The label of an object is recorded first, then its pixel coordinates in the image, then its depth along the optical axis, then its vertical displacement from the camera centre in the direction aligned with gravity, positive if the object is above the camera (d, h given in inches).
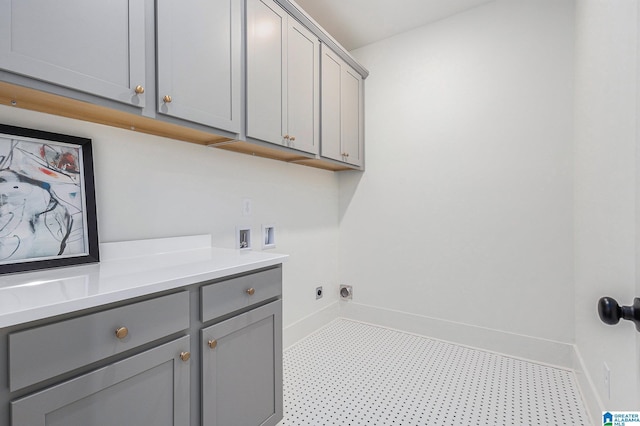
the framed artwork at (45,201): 41.8 +2.0
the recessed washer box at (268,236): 84.6 -6.9
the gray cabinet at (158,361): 28.2 -17.6
